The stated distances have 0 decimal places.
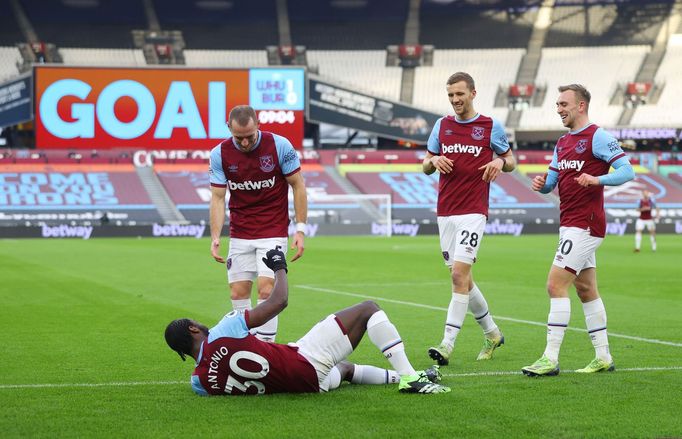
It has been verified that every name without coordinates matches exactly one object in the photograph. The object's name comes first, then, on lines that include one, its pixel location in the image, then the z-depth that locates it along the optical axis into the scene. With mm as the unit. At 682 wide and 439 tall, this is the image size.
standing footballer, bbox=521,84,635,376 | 8734
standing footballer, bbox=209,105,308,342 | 8875
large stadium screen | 52781
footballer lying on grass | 7113
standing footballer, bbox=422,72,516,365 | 9594
